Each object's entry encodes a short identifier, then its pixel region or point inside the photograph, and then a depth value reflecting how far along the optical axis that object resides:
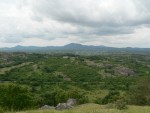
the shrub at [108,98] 36.32
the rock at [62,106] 15.66
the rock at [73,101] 20.81
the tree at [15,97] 26.18
